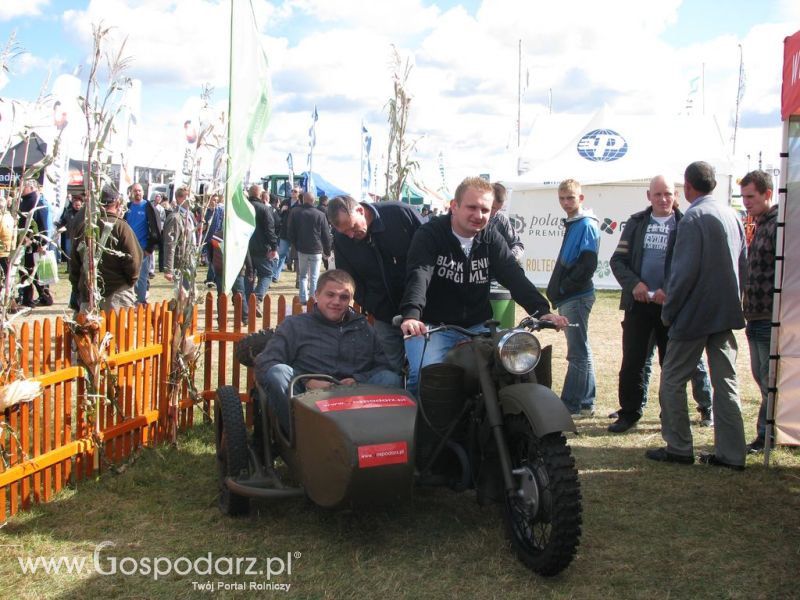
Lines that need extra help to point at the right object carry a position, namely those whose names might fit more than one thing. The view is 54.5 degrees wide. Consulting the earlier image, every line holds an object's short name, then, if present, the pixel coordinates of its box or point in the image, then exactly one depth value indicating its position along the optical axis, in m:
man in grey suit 4.85
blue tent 28.69
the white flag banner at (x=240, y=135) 5.41
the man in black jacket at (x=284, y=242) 16.48
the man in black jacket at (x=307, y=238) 12.84
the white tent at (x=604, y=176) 15.57
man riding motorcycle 4.09
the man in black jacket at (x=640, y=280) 5.74
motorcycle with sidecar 3.35
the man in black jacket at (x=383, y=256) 4.95
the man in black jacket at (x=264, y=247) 11.14
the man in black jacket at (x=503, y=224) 6.28
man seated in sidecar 4.22
